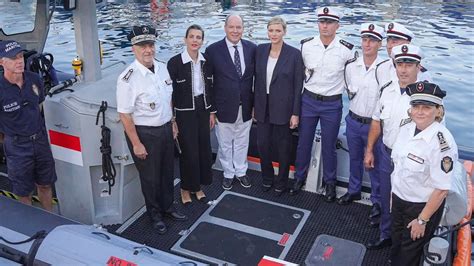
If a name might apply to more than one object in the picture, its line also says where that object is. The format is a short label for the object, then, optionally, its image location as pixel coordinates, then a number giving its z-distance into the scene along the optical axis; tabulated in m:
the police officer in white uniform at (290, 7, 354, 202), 3.67
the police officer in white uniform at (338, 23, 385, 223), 3.38
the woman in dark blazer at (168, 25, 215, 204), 3.57
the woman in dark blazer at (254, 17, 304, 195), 3.77
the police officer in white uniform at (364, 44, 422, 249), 2.87
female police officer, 2.48
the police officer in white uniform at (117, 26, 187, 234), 3.14
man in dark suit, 3.82
